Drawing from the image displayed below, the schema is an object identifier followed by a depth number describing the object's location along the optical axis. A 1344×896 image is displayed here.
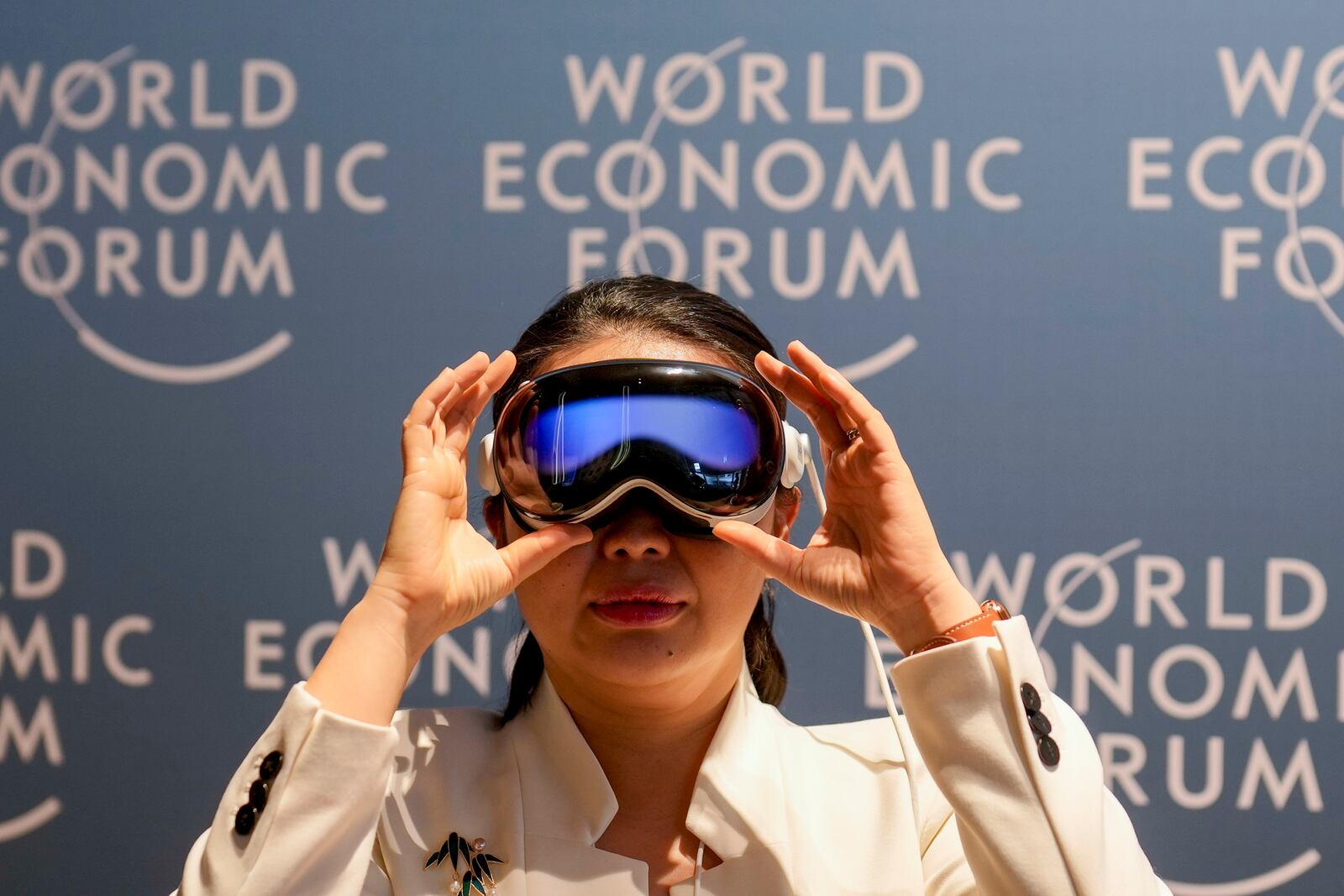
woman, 1.04
